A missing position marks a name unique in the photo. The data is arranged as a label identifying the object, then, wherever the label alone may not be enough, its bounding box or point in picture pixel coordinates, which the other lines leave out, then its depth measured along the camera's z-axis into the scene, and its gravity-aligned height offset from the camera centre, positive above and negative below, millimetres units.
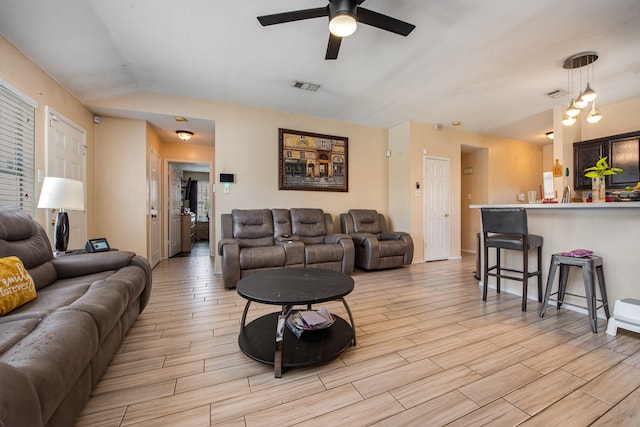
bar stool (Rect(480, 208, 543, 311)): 2457 -275
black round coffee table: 1538 -851
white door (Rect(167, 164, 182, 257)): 5504 +141
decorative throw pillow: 1344 -391
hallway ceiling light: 4492 +1365
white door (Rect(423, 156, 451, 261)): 4996 +42
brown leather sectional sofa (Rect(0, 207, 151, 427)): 800 -496
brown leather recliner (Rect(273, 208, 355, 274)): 3664 -384
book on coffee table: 1797 -775
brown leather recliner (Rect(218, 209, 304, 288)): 3182 -463
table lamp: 2148 +122
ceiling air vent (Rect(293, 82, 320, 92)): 3424 +1680
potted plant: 2438 +272
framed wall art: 4422 +894
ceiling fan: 1757 +1385
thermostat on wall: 4031 +551
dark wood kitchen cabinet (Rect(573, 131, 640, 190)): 3752 +805
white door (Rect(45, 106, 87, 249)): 2805 +681
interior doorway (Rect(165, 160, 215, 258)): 5461 -99
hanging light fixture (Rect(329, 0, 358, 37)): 1746 +1320
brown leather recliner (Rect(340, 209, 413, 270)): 4020 -486
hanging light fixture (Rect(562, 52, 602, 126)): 2760 +1601
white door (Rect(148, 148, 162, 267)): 4270 +20
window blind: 2207 +569
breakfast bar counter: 2166 -234
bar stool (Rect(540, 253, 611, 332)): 2082 -586
